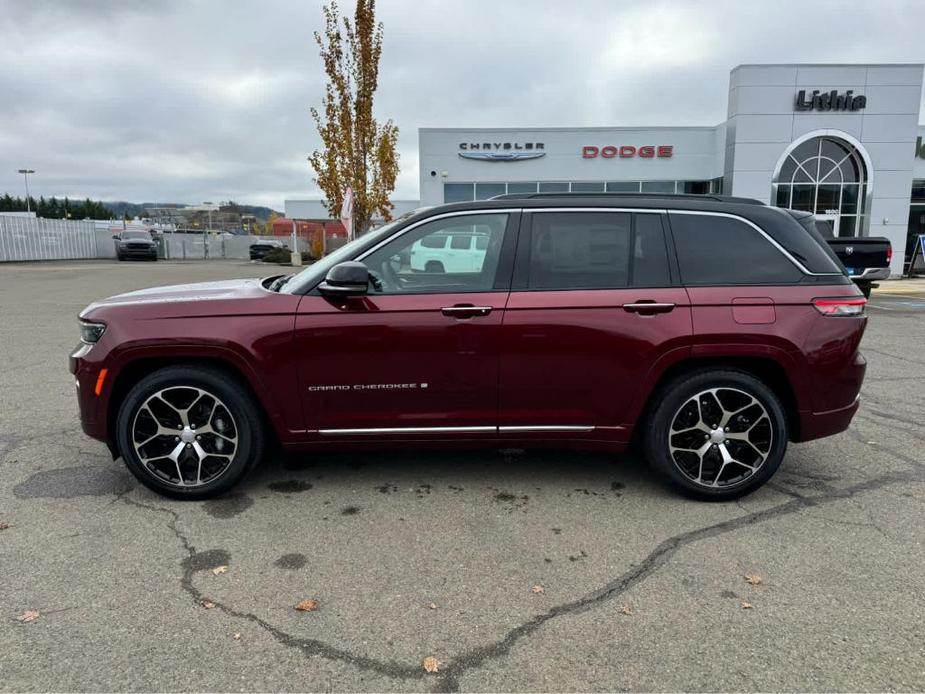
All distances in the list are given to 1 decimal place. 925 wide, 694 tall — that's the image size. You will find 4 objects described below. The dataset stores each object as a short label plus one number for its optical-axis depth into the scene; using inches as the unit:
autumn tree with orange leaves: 767.7
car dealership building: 922.1
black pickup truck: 462.9
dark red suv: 147.0
